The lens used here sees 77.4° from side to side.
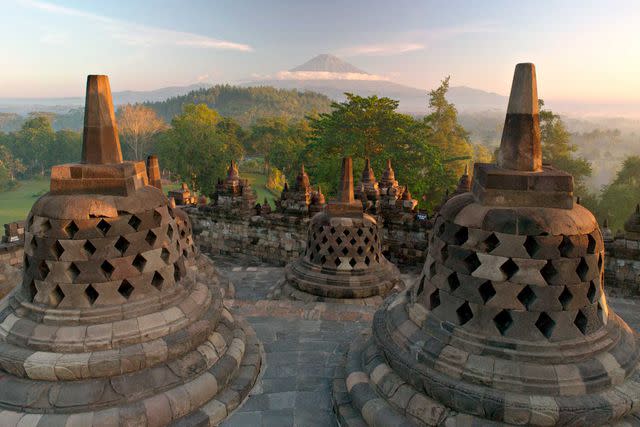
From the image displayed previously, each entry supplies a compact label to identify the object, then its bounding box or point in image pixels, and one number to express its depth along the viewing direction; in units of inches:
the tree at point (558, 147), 1520.7
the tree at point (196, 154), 1604.3
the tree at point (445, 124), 1831.9
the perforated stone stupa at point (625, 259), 503.2
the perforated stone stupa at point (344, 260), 391.2
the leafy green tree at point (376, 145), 1111.6
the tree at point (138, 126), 2140.7
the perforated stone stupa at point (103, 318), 150.4
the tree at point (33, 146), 2751.0
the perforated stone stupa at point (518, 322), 136.3
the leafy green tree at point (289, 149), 1802.4
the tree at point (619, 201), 1347.2
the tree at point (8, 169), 2107.5
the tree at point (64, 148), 2726.4
